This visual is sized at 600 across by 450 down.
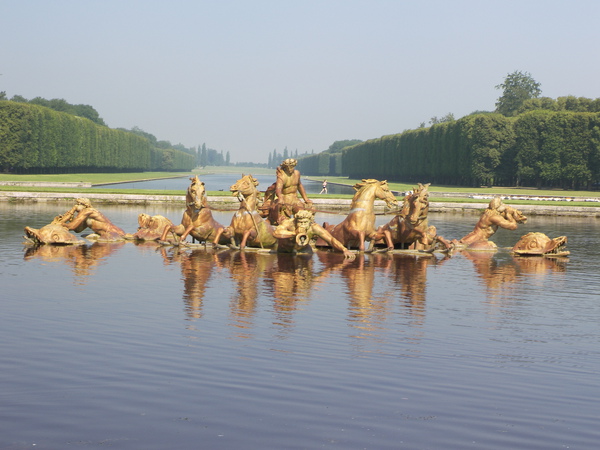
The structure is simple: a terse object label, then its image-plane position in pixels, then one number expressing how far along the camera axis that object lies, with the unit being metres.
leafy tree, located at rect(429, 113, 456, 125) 181.99
